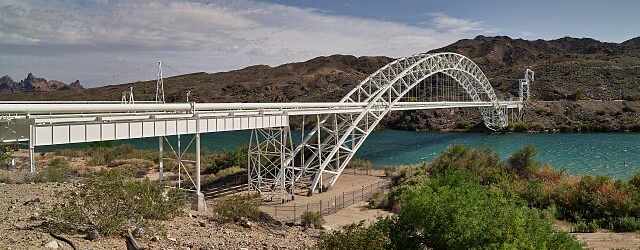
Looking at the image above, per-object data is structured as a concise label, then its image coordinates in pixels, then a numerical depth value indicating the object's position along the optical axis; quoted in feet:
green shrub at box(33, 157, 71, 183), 72.74
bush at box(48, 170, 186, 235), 39.81
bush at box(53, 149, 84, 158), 145.54
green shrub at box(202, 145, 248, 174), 114.83
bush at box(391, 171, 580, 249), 39.01
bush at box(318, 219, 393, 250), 36.94
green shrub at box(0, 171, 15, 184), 69.05
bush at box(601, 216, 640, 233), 64.64
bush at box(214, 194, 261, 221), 54.26
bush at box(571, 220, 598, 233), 65.00
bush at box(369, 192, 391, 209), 77.62
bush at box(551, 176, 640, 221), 70.79
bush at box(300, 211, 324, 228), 61.77
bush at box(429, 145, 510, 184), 92.17
